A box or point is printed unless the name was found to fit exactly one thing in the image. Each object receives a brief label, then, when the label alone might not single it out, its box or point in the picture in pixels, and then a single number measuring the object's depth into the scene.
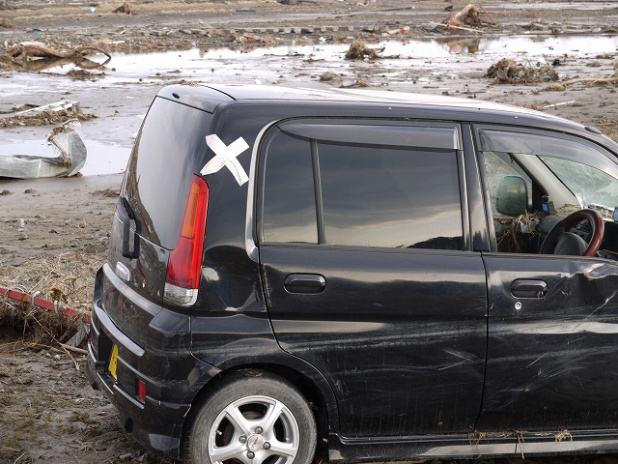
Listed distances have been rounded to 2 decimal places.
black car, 4.02
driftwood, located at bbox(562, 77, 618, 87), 22.41
